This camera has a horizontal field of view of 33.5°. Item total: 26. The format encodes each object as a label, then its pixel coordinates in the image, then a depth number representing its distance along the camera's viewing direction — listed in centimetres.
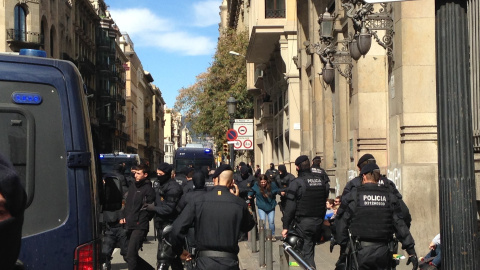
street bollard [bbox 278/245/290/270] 834
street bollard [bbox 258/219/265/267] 1314
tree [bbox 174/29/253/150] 4666
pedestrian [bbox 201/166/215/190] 1458
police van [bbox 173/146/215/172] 3981
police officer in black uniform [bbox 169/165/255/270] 719
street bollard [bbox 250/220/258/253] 1578
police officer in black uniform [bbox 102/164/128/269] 1220
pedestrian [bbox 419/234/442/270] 924
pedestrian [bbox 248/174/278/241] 1770
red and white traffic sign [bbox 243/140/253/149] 2525
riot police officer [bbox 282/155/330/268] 1157
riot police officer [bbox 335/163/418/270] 820
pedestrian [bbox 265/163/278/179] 1859
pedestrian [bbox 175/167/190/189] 1501
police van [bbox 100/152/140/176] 3133
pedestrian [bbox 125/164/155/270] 1175
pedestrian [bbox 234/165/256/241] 1812
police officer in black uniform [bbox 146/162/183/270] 1109
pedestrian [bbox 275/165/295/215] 1820
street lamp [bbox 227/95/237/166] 2502
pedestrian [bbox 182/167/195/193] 1350
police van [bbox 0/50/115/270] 502
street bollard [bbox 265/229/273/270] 1095
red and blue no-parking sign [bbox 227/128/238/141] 2430
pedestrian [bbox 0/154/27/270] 261
